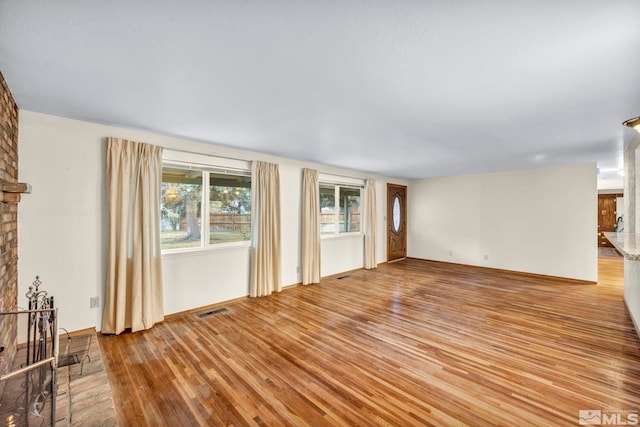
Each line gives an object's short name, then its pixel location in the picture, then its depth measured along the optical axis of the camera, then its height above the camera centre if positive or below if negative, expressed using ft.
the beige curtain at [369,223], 21.04 -0.69
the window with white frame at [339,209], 19.07 +0.38
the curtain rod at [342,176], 18.32 +2.77
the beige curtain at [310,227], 16.57 -0.77
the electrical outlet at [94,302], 9.62 -3.06
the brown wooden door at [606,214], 32.73 -0.17
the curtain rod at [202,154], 11.58 +2.78
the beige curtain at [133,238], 9.77 -0.86
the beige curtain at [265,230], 14.15 -0.80
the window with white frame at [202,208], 11.89 +0.34
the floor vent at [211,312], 11.82 -4.33
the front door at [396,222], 23.89 -0.73
